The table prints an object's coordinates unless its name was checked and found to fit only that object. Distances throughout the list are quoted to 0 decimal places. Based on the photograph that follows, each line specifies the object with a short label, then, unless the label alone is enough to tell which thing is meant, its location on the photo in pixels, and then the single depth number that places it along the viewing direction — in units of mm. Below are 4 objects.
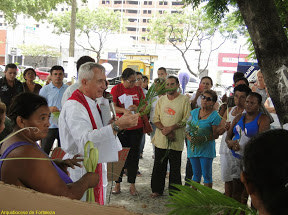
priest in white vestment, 2102
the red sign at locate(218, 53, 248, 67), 33867
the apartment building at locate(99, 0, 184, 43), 63469
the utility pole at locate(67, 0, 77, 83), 11610
